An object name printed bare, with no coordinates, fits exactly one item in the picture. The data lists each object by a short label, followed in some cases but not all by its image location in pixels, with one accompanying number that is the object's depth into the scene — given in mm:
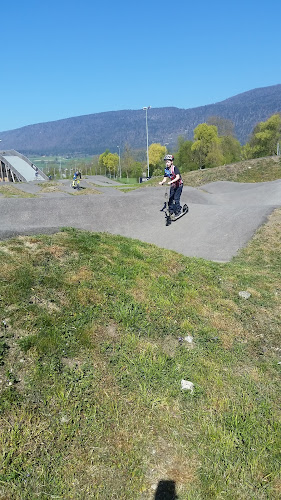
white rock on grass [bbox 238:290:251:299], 10224
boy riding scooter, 16322
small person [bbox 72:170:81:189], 52106
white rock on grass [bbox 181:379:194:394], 6387
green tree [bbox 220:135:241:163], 106250
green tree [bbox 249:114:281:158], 91375
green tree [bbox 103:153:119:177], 153125
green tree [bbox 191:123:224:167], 89188
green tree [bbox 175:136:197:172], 97625
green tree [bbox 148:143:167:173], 146750
